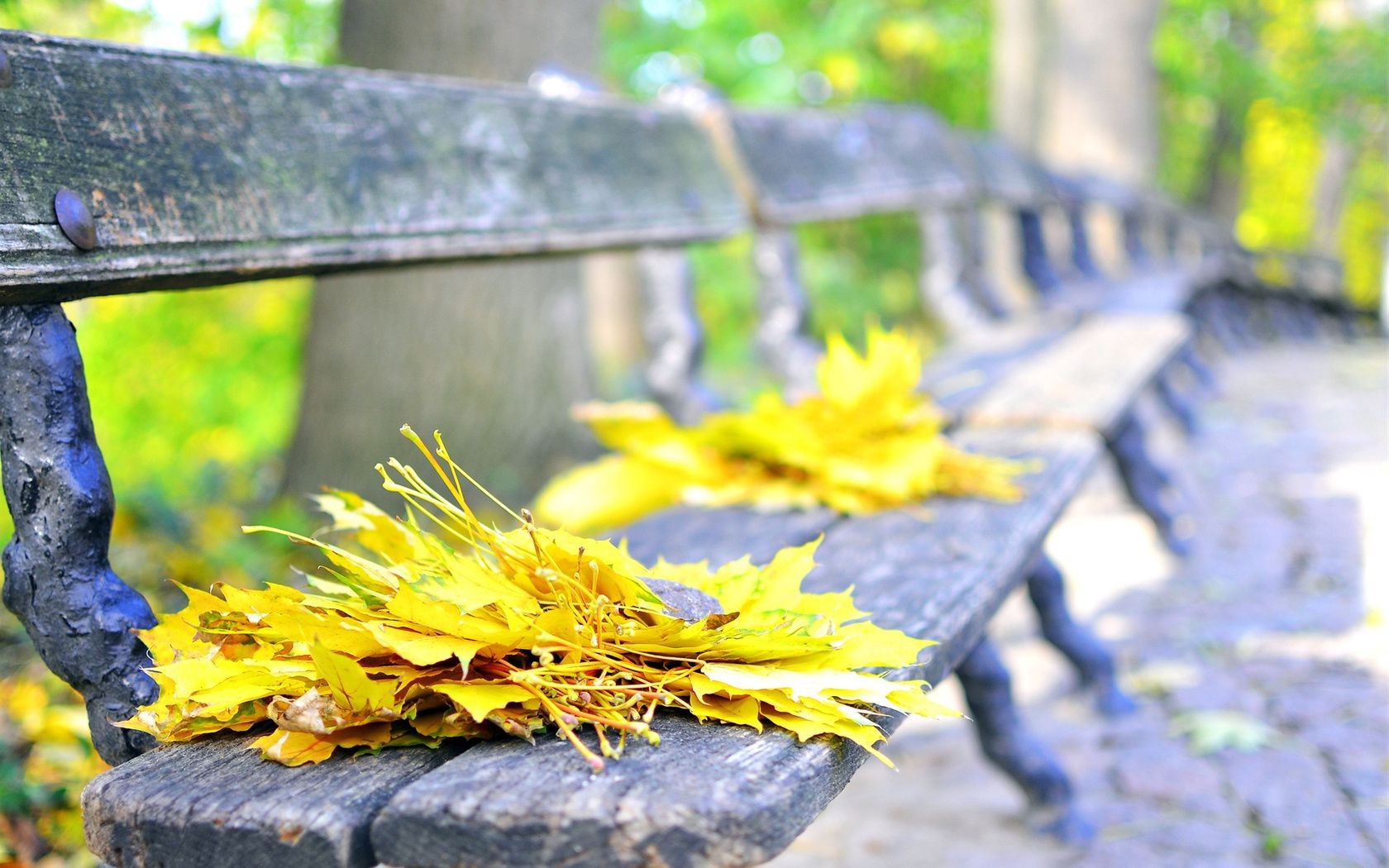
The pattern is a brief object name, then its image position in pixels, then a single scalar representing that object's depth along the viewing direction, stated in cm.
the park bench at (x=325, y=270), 92
